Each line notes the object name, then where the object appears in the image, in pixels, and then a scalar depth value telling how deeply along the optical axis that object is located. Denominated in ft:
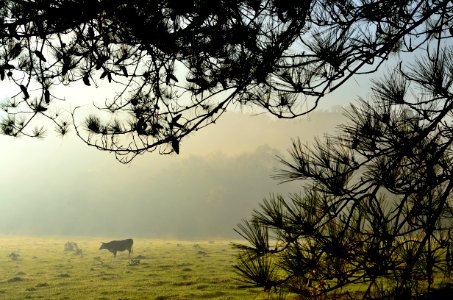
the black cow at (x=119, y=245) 100.53
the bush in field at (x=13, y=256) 85.25
